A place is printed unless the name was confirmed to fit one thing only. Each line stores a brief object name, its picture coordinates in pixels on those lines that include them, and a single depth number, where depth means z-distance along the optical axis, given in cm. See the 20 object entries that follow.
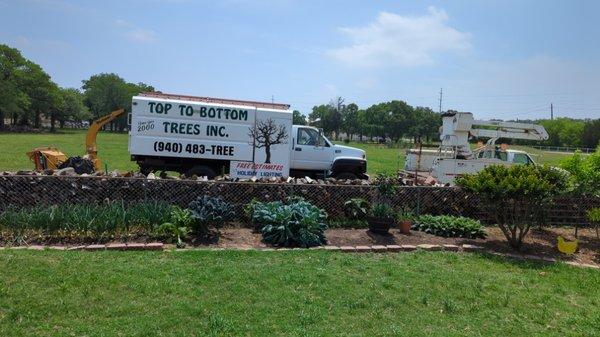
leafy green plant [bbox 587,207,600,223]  789
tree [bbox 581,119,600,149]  8006
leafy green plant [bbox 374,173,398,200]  896
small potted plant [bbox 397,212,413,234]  852
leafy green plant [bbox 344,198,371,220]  905
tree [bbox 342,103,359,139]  11206
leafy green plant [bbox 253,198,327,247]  727
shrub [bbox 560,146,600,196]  930
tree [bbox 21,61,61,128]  7456
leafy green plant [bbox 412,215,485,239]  860
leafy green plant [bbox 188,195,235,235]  721
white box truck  1358
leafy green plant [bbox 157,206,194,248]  712
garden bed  698
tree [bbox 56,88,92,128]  8600
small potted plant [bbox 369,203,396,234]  822
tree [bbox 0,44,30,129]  6475
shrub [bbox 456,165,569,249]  764
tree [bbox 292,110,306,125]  7711
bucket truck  1759
